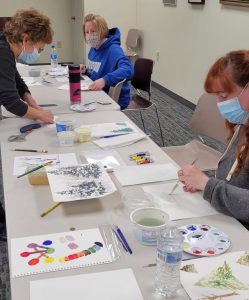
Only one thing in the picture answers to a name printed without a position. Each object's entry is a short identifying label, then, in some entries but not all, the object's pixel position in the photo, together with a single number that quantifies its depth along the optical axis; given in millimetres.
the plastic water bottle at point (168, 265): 883
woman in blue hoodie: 3123
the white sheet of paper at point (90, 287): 911
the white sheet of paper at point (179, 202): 1282
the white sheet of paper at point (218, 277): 922
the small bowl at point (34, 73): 3412
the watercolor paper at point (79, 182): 1307
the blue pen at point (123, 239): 1085
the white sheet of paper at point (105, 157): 1665
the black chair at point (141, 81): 3473
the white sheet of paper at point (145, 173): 1511
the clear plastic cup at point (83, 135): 1897
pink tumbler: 2518
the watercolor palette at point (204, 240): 1079
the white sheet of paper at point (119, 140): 1862
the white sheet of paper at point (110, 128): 2006
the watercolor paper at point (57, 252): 1014
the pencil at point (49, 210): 1253
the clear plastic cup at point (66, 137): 1838
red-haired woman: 1272
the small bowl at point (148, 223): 1093
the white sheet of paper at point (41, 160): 1597
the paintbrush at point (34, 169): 1495
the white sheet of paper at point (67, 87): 2965
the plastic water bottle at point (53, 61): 3781
